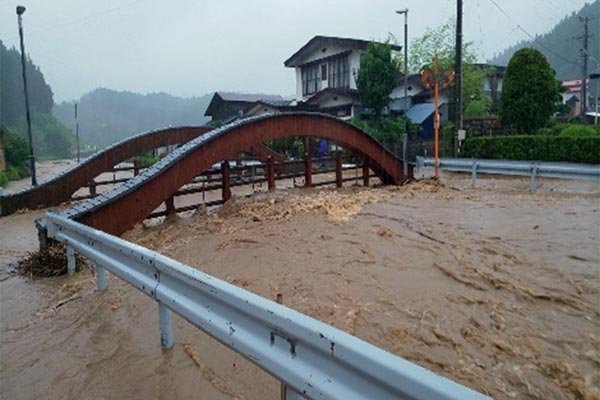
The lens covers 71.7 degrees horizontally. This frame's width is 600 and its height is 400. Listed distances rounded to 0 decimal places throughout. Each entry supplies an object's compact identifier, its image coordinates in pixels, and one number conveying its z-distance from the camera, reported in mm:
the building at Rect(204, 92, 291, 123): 42812
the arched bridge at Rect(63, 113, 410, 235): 6266
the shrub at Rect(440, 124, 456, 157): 23219
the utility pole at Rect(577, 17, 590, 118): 43812
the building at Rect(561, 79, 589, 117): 53031
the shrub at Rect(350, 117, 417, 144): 27623
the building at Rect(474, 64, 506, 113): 43450
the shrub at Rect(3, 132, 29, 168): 34531
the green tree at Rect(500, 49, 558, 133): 21922
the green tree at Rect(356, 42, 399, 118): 28266
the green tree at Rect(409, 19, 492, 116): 36641
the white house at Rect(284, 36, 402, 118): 31891
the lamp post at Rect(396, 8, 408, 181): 27264
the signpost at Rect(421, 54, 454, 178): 11582
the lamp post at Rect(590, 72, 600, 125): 40469
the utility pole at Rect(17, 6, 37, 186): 16644
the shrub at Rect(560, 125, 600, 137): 19375
